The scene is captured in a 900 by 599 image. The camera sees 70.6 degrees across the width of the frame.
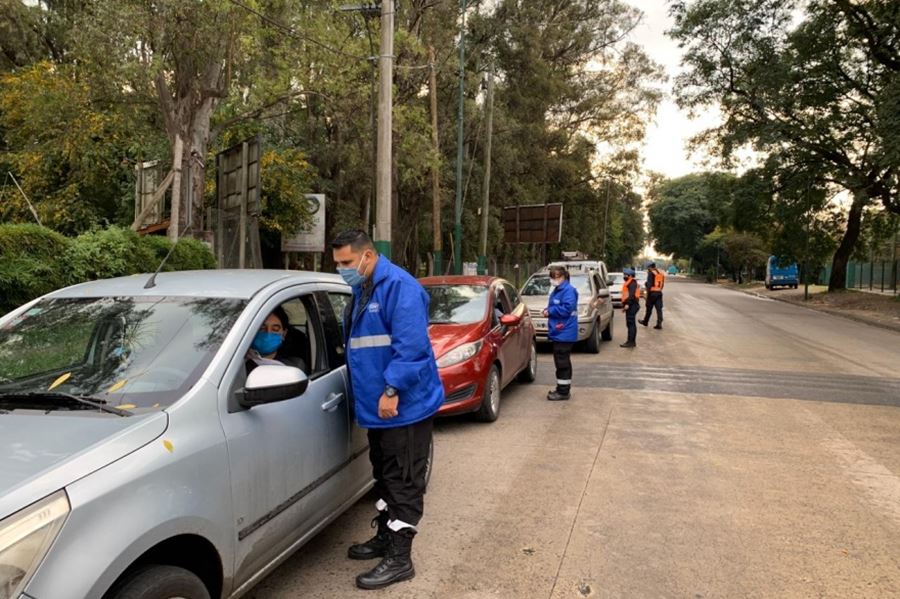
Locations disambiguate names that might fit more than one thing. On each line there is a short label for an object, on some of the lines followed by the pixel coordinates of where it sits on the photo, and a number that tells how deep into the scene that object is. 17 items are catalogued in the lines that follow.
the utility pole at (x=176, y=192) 13.27
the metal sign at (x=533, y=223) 27.64
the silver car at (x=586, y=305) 12.05
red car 6.42
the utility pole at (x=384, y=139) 11.39
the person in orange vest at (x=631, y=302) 12.54
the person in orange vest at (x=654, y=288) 15.76
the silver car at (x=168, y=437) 1.96
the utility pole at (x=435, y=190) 18.48
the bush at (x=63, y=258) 7.89
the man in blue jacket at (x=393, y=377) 3.30
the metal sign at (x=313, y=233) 19.67
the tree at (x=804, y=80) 24.50
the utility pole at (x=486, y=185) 22.83
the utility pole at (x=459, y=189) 19.80
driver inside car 3.25
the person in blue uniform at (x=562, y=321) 7.83
